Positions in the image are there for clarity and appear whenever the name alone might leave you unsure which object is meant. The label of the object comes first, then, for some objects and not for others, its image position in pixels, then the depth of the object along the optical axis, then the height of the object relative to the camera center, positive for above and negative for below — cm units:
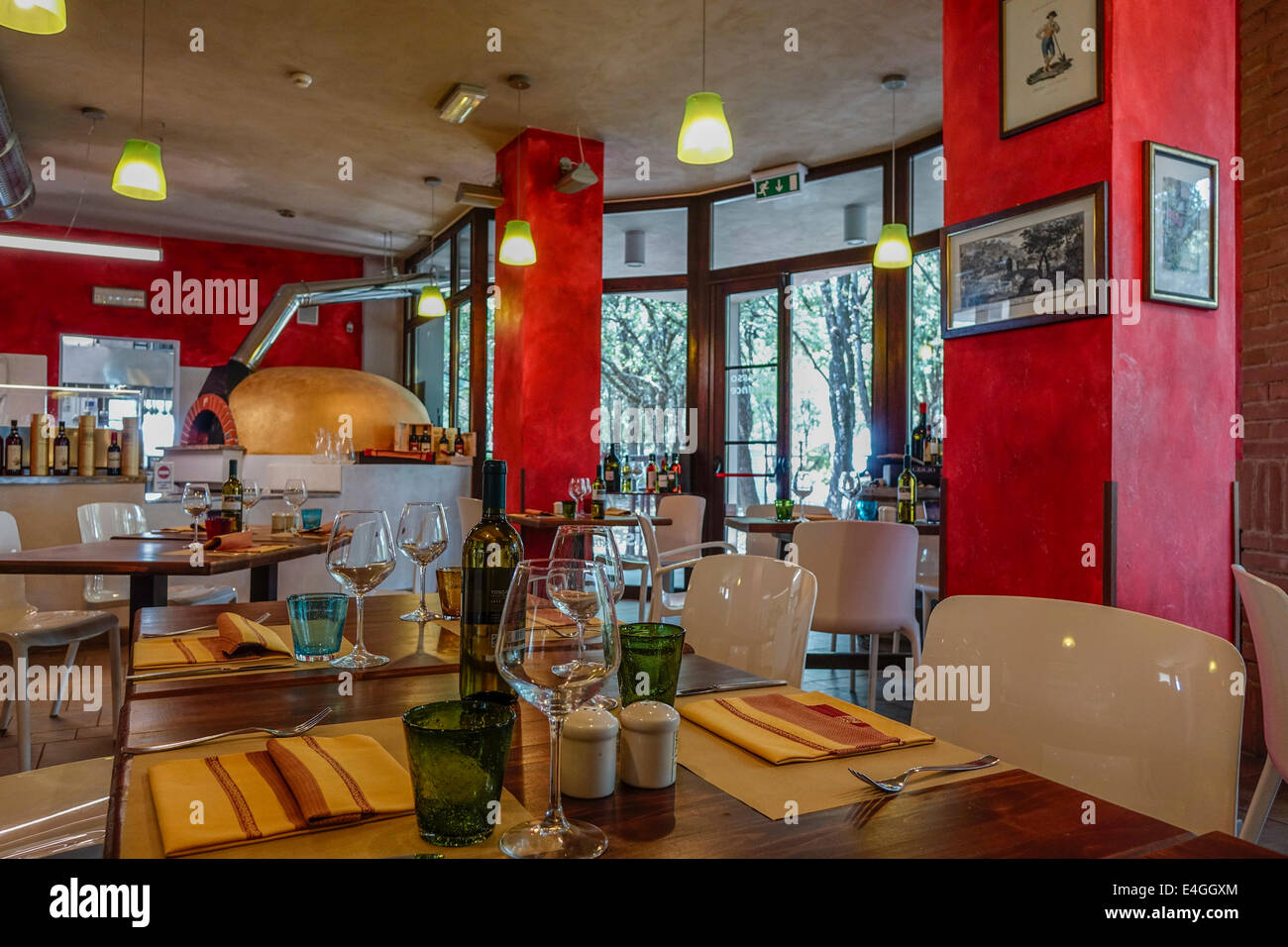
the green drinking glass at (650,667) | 103 -23
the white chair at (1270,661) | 154 -35
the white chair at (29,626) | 268 -50
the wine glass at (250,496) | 316 -9
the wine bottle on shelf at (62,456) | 429 +9
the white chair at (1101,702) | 99 -29
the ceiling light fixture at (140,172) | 379 +133
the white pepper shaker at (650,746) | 81 -26
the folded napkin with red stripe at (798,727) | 92 -29
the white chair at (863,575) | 316 -38
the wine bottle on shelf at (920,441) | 522 +19
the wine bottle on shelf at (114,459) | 438 +7
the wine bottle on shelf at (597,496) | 463 -15
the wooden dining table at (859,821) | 69 -30
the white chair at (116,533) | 355 -26
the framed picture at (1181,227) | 253 +74
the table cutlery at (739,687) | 117 -30
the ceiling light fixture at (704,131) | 338 +134
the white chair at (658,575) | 327 -40
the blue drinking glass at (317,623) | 129 -23
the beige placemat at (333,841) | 67 -29
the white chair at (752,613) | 157 -28
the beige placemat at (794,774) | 80 -30
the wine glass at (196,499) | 282 -9
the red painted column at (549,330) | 568 +95
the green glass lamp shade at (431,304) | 717 +140
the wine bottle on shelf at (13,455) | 419 +9
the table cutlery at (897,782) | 82 -30
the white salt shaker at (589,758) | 79 -26
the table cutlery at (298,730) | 91 -28
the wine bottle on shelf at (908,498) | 391 -13
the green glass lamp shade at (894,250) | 486 +125
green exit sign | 613 +209
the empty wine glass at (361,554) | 132 -13
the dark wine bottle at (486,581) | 103 -14
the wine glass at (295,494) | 329 -8
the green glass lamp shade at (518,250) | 486 +126
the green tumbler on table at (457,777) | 68 -24
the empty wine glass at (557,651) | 70 -15
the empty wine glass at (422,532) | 151 -10
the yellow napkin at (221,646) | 129 -27
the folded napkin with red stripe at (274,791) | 69 -28
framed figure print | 255 +126
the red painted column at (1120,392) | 250 +24
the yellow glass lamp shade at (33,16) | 240 +129
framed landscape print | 254 +65
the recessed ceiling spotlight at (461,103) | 499 +219
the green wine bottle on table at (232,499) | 301 -9
